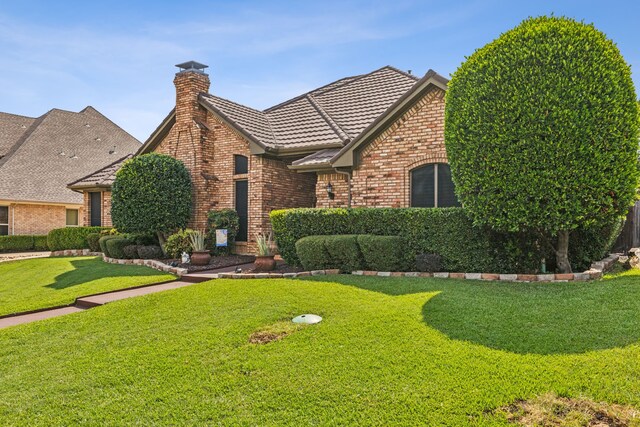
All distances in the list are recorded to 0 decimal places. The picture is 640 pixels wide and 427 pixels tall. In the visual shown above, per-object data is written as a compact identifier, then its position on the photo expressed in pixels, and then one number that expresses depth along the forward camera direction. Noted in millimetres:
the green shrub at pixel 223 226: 15745
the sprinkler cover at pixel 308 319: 6197
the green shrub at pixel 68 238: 19766
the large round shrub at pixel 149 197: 15406
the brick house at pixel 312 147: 12023
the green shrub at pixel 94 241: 19047
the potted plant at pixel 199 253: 13305
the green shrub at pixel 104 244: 16398
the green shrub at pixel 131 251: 15281
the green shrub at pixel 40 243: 22794
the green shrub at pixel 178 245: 14906
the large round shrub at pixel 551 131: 7914
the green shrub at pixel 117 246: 15680
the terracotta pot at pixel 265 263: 11562
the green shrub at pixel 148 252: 15137
